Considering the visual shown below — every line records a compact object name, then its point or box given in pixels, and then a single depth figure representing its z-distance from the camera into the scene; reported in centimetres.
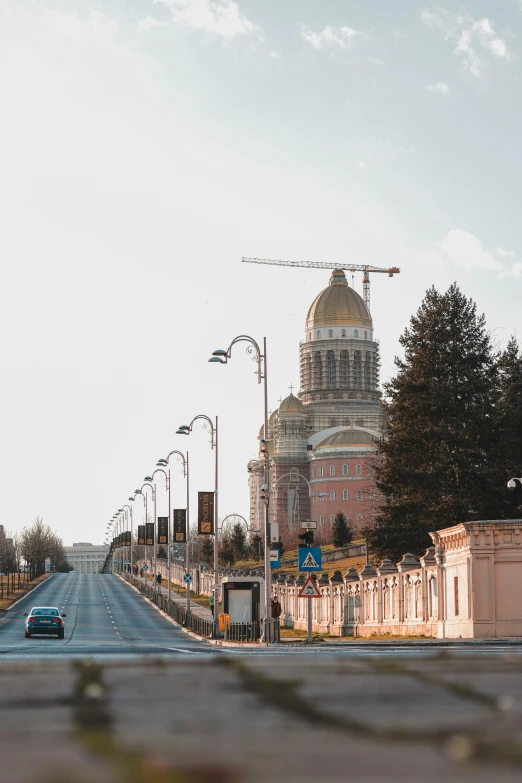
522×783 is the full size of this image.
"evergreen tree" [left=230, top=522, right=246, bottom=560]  15075
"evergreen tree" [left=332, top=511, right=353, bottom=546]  13525
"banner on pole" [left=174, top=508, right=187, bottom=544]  7925
